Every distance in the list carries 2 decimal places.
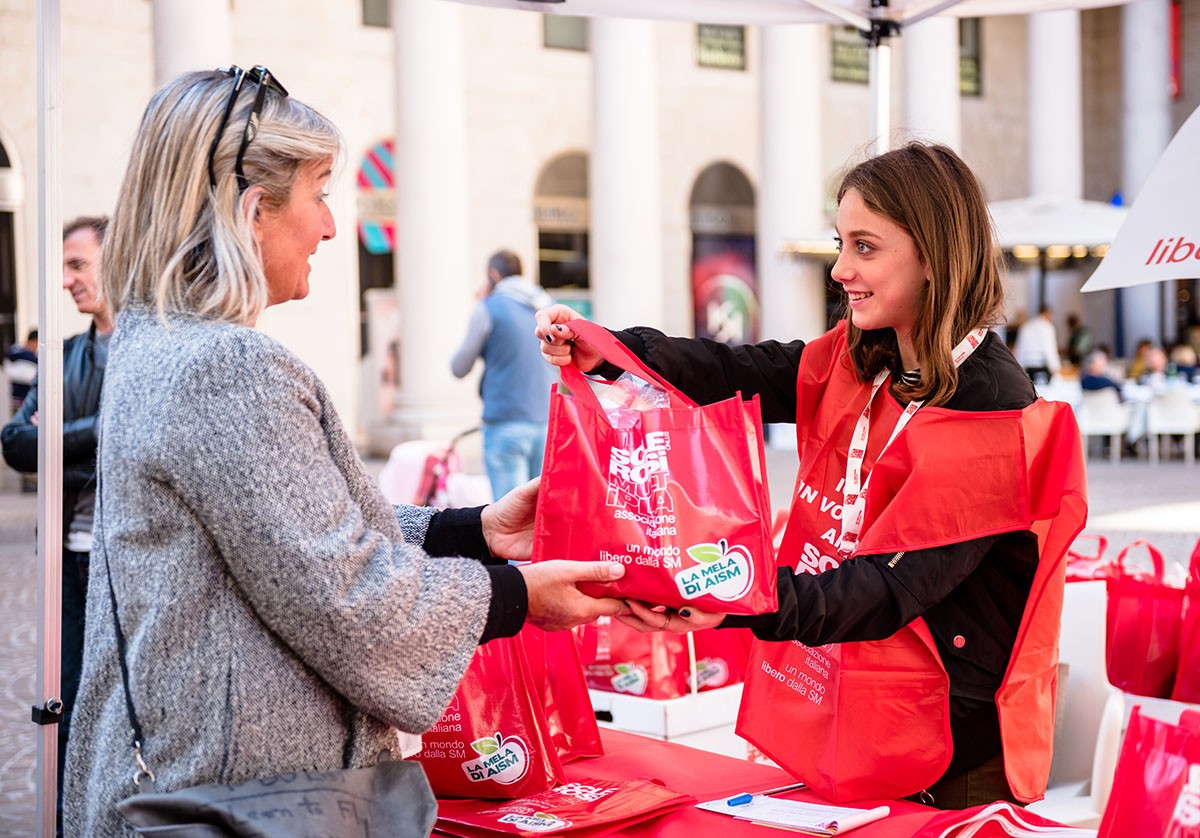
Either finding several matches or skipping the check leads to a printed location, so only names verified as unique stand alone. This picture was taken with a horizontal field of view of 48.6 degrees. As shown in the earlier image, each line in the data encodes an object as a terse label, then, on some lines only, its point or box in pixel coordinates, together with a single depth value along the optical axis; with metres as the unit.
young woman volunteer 2.16
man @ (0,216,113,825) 3.98
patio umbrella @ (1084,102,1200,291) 2.84
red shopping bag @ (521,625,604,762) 2.59
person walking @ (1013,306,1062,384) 18.30
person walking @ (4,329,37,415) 5.53
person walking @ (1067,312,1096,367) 21.44
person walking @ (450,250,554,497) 8.65
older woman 1.64
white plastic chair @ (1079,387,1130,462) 16.61
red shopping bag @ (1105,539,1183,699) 3.05
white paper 2.10
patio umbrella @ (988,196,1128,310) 17.50
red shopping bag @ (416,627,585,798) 2.33
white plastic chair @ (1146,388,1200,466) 16.11
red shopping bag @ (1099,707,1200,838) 1.85
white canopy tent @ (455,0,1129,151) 4.03
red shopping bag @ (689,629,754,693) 3.45
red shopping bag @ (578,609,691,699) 3.34
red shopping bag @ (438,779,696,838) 2.16
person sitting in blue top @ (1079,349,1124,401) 16.61
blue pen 2.28
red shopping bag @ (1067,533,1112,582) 3.79
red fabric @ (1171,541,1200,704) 2.95
